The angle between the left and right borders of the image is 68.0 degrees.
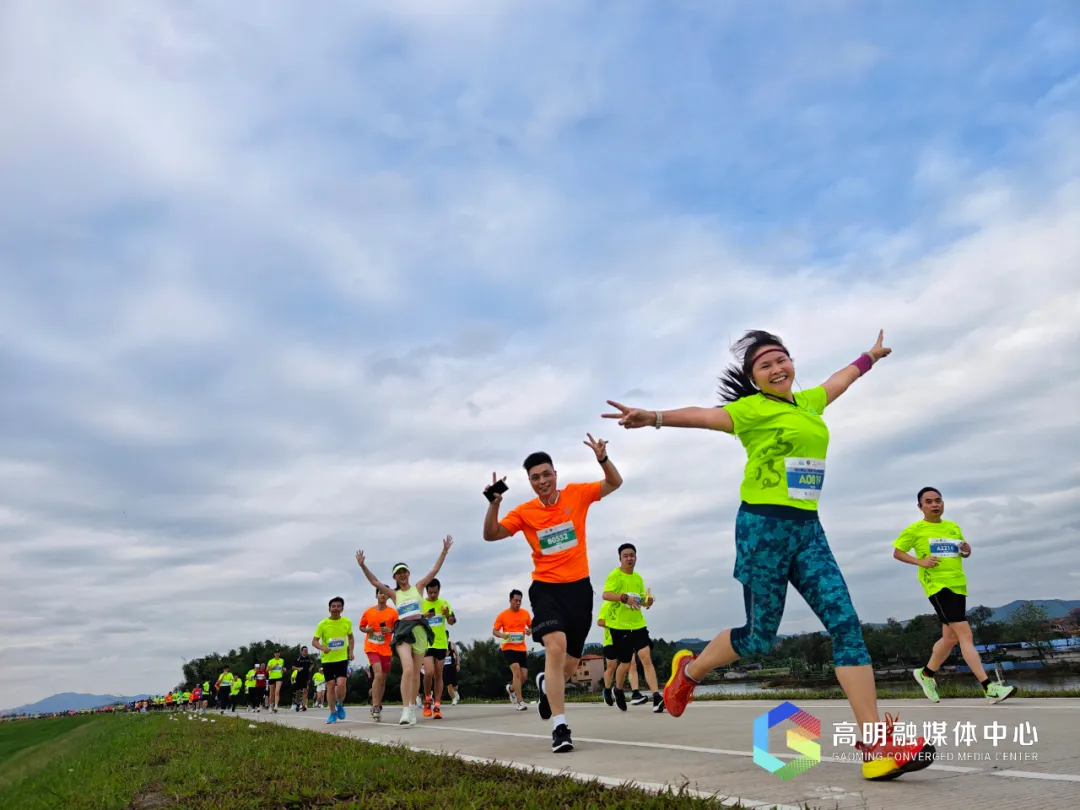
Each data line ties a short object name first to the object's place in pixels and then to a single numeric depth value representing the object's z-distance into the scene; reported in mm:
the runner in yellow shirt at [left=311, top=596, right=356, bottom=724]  13953
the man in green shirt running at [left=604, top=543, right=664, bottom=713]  11023
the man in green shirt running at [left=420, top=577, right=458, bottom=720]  12664
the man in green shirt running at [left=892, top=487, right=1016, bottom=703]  8539
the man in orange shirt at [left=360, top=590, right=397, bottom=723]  13859
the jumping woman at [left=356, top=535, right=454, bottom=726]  10555
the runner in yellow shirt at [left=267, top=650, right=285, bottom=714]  24922
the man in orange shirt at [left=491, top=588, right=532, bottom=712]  15062
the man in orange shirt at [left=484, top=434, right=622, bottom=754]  6242
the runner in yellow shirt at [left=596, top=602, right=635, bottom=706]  11184
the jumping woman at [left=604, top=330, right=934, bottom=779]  4367
